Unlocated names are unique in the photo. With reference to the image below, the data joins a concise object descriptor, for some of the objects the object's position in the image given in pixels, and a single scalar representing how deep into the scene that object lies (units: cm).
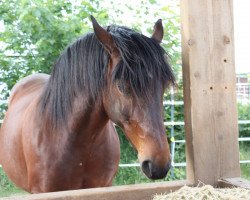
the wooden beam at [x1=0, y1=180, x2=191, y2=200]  139
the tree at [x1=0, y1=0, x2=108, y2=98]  540
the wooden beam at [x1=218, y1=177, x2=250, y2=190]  148
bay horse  166
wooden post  159
